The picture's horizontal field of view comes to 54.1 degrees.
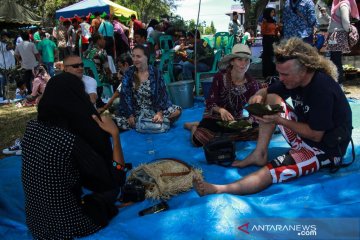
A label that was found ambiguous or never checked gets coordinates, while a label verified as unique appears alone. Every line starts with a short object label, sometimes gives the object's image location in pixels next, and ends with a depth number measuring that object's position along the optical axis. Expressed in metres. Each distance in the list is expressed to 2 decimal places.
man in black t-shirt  2.49
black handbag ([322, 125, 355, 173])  2.58
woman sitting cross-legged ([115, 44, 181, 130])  4.48
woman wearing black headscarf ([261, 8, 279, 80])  7.44
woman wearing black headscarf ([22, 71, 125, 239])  1.82
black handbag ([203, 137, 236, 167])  3.23
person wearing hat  3.77
